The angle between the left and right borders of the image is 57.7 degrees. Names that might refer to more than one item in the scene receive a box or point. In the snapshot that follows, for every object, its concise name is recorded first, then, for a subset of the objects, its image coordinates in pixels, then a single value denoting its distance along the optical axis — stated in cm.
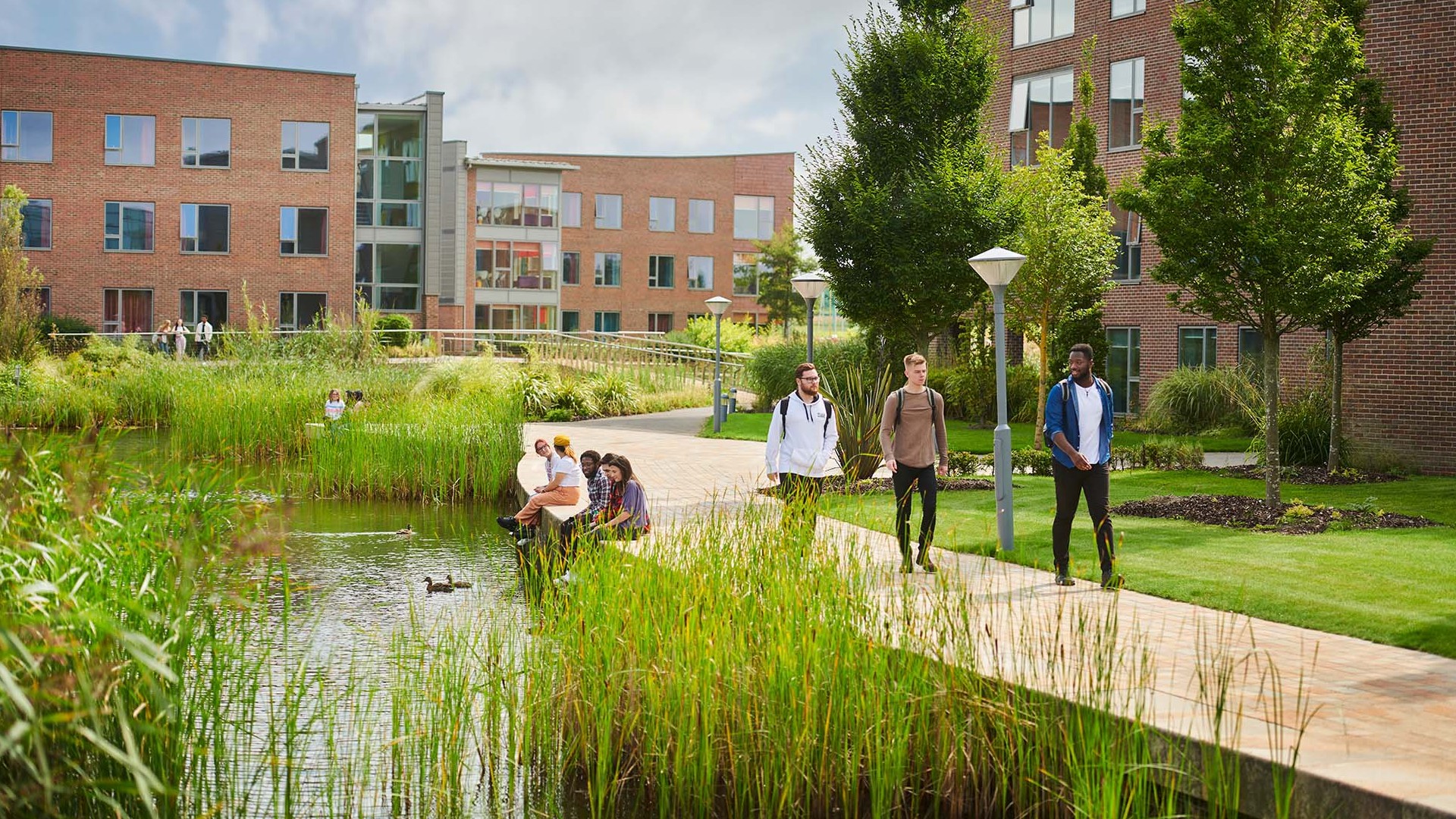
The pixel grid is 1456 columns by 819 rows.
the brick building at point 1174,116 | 1766
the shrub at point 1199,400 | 2502
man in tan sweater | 985
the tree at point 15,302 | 2933
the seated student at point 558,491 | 1241
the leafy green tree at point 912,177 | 2291
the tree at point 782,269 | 5653
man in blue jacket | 918
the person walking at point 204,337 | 3681
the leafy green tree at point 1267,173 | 1334
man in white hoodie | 979
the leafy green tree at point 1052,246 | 2277
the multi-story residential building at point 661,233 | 6216
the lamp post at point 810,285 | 2072
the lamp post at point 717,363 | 2511
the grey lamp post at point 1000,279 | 1130
